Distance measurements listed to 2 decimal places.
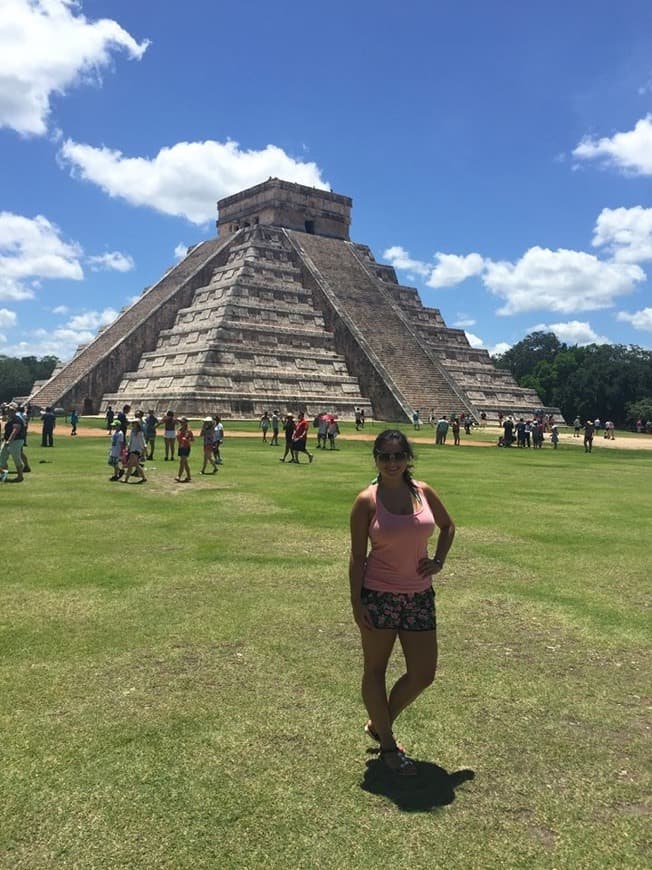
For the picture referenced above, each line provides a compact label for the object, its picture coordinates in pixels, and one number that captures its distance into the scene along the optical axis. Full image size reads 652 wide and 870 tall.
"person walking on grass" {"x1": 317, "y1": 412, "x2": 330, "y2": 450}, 25.64
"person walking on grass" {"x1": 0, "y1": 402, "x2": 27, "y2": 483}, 14.38
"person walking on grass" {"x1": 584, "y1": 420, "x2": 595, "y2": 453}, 28.74
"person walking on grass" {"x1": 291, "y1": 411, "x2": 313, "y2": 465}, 19.39
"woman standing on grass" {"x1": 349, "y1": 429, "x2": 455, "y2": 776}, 3.83
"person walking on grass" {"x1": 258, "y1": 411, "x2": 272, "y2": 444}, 26.84
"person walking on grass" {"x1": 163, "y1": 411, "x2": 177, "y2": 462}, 18.98
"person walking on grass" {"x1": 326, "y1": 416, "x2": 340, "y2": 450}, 25.27
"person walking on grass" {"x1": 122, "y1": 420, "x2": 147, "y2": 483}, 14.63
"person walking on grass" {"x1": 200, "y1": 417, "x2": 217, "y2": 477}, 15.98
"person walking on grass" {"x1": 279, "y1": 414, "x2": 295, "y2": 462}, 19.44
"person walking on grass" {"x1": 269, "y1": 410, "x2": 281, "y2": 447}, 26.05
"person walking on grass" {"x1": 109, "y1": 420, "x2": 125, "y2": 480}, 14.91
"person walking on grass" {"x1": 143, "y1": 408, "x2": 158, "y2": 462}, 22.08
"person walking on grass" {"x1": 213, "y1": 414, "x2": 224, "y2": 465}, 16.97
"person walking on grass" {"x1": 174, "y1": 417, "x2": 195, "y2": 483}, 14.72
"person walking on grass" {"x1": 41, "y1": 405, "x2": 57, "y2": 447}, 22.64
